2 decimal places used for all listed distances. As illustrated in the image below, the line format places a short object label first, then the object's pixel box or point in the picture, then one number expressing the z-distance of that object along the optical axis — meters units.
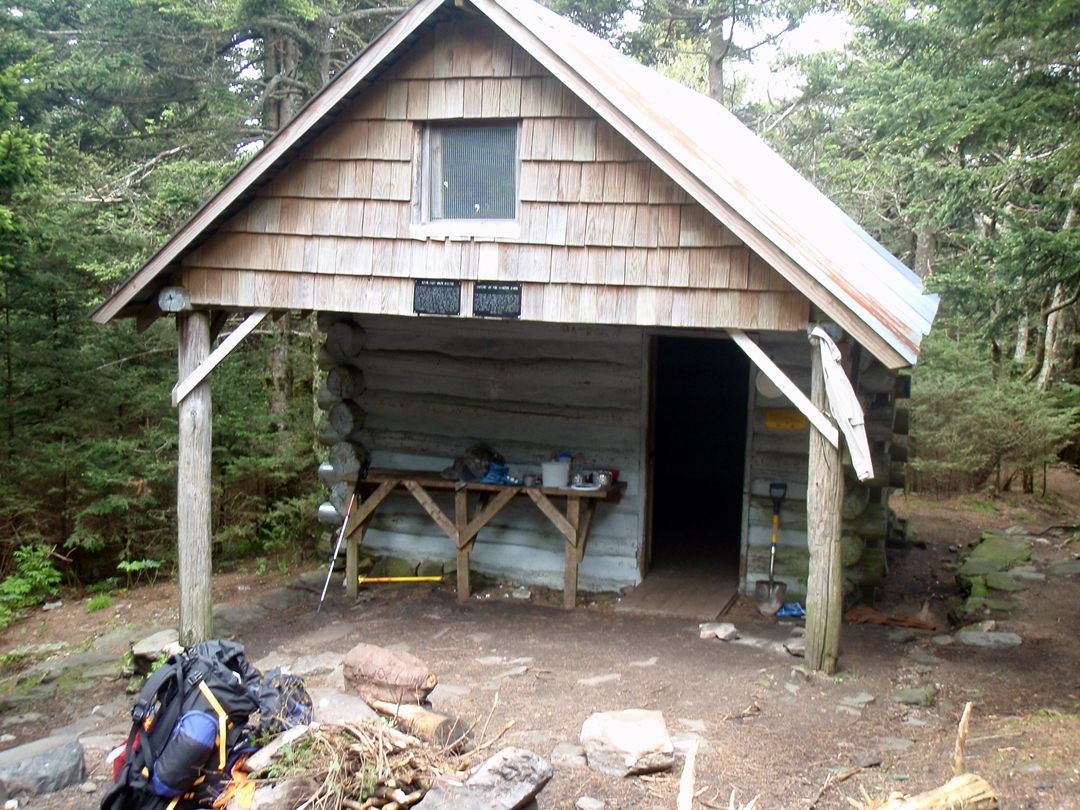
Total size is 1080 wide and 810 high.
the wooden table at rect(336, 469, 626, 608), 9.15
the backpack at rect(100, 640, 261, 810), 4.68
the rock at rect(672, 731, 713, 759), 5.61
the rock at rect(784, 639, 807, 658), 7.55
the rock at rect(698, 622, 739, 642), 8.12
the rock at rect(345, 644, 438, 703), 5.64
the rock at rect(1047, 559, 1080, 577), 10.26
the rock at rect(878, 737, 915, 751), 5.72
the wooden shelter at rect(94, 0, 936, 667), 6.84
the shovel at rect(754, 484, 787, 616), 8.88
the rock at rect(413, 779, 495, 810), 4.34
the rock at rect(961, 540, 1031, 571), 11.05
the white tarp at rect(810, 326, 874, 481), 6.46
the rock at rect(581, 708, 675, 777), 5.31
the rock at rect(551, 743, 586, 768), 5.46
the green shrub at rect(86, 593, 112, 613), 10.76
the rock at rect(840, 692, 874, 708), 6.52
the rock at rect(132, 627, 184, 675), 7.69
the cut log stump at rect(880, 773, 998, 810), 3.89
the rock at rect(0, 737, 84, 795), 5.36
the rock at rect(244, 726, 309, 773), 4.73
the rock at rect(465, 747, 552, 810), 4.45
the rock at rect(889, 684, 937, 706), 6.55
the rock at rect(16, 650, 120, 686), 8.02
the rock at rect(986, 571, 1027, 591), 9.70
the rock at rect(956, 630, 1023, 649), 7.95
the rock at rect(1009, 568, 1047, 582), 10.09
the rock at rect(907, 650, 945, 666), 7.46
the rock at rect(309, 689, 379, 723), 5.12
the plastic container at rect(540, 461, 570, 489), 9.33
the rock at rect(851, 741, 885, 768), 5.43
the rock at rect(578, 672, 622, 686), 7.17
